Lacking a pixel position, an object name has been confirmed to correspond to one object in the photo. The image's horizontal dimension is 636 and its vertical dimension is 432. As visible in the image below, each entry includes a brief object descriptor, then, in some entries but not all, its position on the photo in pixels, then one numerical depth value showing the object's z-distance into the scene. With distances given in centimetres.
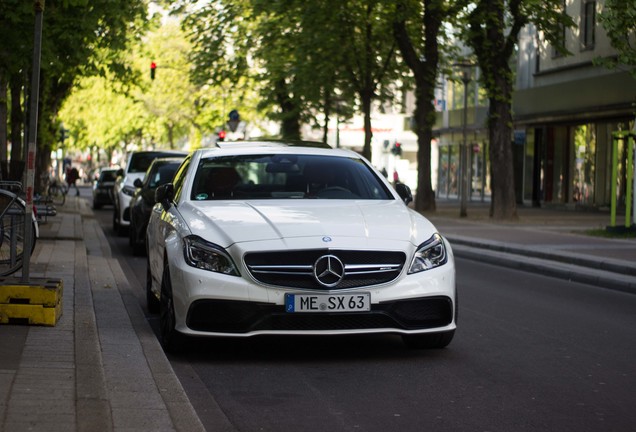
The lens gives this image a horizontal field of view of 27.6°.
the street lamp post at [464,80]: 3672
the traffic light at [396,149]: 6200
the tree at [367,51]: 3969
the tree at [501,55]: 3141
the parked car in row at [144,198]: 1894
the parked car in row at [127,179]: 2453
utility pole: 951
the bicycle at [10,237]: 1161
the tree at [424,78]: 3641
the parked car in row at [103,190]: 4283
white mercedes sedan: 834
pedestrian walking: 6488
